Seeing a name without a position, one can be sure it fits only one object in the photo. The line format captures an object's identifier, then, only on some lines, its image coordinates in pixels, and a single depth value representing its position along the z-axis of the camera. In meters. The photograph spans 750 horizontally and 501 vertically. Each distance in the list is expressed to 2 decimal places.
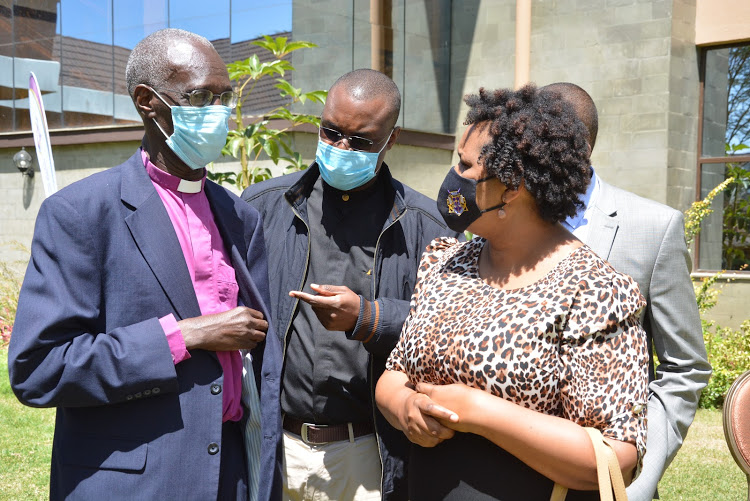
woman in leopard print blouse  2.02
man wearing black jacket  2.97
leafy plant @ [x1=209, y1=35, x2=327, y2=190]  5.81
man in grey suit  2.58
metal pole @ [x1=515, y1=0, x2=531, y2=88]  11.18
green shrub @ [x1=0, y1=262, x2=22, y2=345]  11.12
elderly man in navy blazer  2.09
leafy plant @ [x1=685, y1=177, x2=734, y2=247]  9.12
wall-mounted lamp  13.36
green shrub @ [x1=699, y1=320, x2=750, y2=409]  8.77
